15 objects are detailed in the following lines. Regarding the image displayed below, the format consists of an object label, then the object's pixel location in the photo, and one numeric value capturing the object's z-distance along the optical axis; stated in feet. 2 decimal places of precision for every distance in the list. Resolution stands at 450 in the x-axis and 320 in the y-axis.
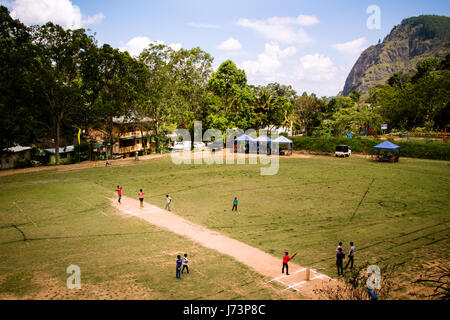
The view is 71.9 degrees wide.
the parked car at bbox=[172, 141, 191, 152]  196.88
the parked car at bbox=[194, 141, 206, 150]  205.60
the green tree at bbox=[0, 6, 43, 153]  129.90
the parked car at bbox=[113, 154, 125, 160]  175.73
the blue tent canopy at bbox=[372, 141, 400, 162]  134.95
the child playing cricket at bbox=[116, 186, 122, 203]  84.68
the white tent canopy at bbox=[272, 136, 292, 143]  162.20
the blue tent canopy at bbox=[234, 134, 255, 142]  167.07
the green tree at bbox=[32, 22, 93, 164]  139.74
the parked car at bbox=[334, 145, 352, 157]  158.36
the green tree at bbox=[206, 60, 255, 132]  193.67
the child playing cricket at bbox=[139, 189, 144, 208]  80.79
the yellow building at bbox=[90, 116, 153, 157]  177.99
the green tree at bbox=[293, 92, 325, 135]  237.86
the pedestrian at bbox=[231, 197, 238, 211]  74.63
